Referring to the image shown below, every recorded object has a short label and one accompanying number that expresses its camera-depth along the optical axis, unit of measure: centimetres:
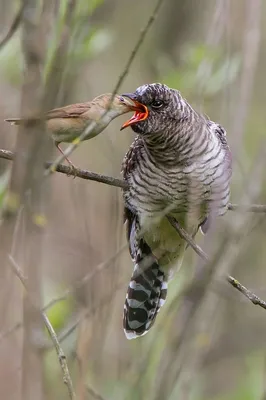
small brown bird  687
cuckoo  699
